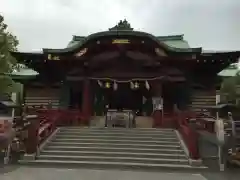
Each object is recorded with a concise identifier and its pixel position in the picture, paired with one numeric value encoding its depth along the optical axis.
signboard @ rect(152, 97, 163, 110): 9.89
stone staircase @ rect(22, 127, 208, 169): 6.33
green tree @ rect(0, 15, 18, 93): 12.91
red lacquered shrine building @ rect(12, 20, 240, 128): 10.21
